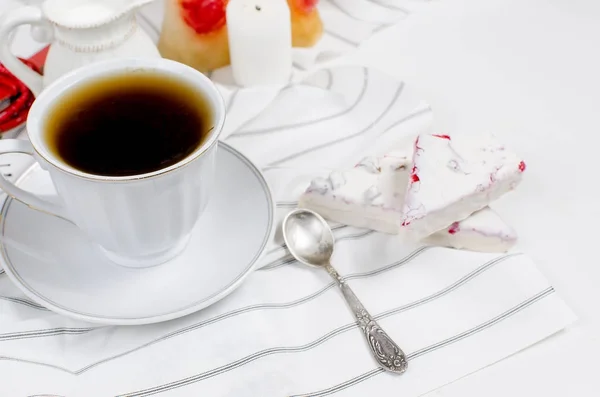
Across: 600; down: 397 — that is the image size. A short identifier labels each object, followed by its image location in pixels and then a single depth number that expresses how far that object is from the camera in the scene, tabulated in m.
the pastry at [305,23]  0.99
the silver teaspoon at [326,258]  0.60
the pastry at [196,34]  0.92
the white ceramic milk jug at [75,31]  0.79
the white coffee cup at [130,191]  0.56
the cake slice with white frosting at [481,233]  0.69
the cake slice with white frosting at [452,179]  0.68
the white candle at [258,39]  0.89
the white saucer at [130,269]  0.61
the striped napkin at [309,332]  0.59
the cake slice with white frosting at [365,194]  0.71
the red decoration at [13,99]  0.84
